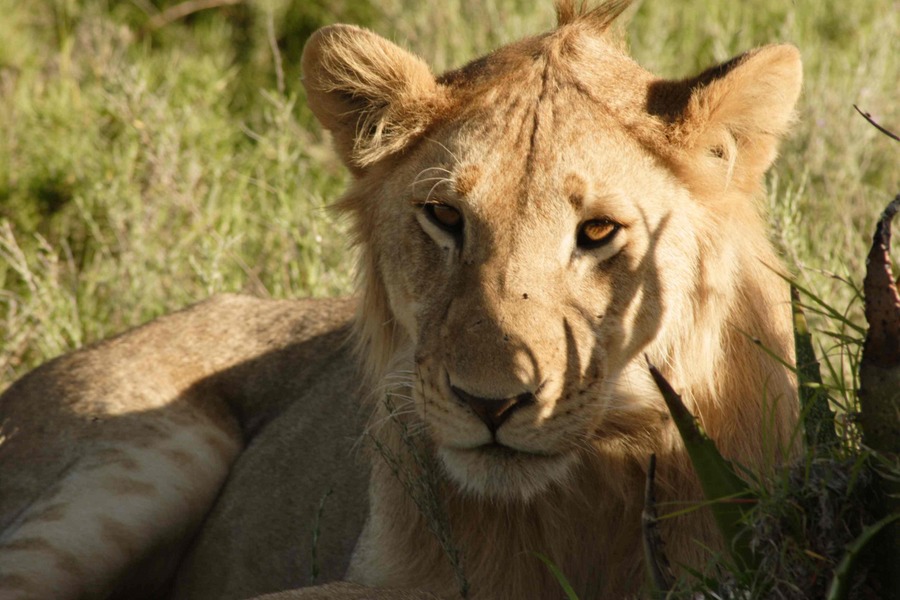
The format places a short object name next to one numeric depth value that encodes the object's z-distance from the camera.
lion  5.54
